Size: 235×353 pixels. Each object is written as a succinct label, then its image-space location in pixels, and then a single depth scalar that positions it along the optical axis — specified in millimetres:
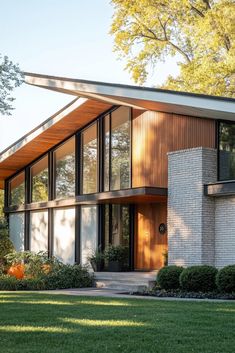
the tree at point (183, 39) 26578
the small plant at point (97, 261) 20562
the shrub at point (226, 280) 14305
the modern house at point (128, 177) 16766
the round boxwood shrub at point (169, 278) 15781
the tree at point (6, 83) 16484
